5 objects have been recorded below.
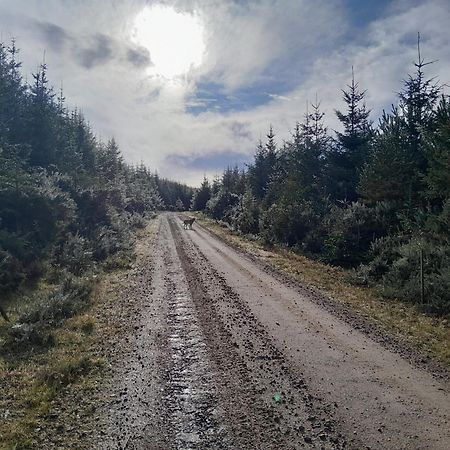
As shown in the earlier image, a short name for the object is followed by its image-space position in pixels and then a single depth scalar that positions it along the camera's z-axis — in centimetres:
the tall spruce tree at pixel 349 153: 2822
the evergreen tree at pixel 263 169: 4734
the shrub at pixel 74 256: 1700
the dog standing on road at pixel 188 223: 4133
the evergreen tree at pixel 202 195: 9212
